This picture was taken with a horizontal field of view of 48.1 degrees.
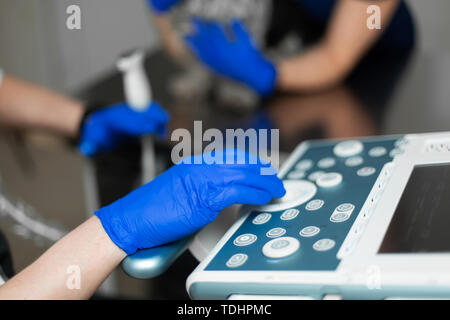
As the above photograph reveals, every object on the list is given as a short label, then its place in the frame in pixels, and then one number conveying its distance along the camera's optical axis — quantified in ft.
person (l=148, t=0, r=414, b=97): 4.06
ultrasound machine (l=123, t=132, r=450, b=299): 1.55
